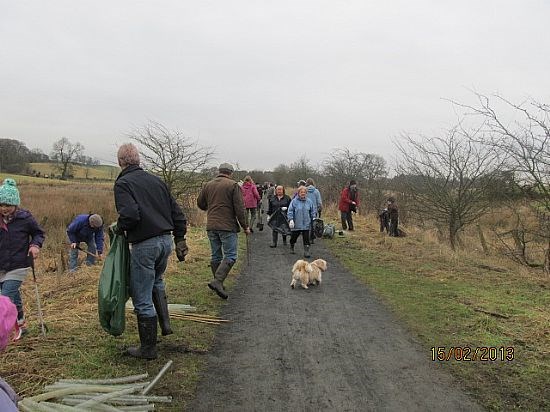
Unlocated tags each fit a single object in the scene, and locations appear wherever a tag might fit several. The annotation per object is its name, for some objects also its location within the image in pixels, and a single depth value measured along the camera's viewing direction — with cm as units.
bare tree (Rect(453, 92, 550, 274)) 919
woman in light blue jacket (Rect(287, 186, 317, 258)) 1086
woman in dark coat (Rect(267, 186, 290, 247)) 1273
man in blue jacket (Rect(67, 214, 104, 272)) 916
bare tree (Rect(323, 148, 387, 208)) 2241
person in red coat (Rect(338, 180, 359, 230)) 1570
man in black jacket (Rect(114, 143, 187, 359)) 429
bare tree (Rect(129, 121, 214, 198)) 1647
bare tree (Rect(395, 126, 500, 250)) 1194
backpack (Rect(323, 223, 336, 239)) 1459
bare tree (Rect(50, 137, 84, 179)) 7062
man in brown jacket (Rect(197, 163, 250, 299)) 703
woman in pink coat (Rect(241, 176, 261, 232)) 1459
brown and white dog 787
